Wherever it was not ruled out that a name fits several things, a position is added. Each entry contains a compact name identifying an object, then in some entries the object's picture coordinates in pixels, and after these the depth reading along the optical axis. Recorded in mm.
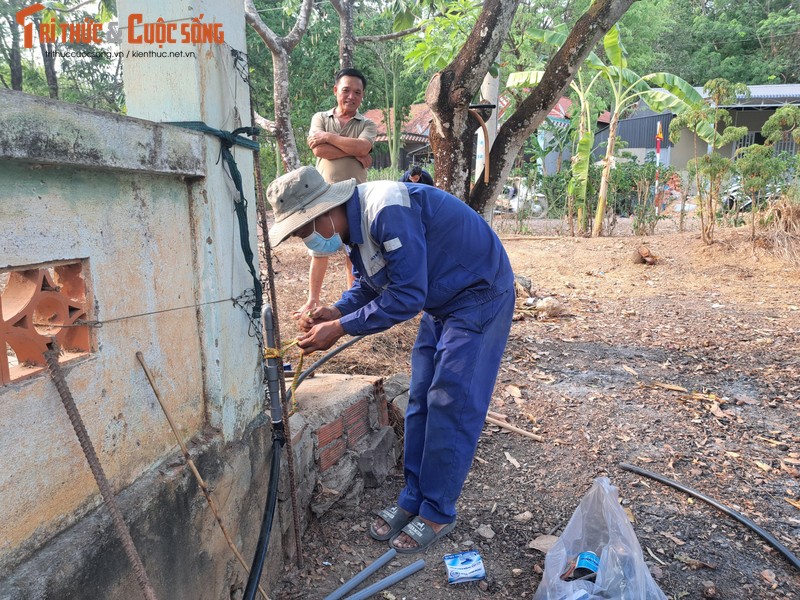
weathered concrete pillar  2016
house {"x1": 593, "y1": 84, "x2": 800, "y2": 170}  18000
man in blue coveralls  2428
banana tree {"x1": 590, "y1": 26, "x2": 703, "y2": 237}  10609
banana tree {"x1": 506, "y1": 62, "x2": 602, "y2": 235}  10602
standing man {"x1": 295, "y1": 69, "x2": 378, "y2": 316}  4492
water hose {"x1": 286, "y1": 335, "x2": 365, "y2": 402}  3119
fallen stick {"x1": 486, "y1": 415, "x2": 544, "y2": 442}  3727
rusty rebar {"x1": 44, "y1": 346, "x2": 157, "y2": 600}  1426
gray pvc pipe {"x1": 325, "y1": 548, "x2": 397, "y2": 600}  2436
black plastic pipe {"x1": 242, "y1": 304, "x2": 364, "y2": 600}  2111
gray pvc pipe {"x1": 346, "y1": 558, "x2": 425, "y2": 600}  2438
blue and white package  2576
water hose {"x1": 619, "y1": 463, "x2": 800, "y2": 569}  2646
